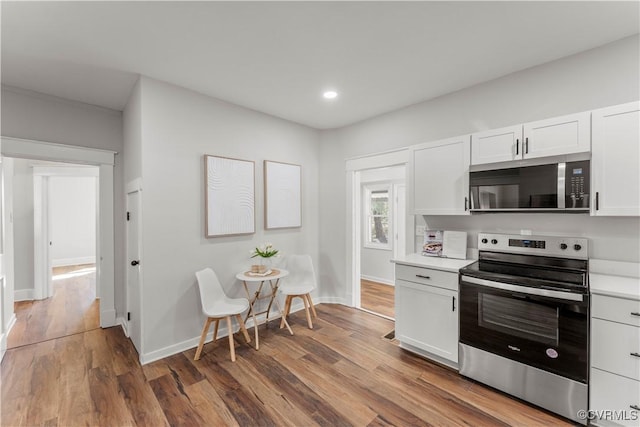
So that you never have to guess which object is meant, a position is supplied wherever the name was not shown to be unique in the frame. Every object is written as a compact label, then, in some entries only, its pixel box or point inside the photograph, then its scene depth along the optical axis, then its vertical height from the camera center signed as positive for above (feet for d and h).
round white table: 9.97 -3.12
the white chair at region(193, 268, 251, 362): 8.86 -3.25
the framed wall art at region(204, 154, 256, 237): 10.16 +0.59
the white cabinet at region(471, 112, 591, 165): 6.89 +1.97
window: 18.11 -0.39
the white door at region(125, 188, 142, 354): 9.02 -2.04
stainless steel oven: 6.09 -2.74
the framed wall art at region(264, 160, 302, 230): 12.06 +0.75
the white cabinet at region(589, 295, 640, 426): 5.56 -3.16
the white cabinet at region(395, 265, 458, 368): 8.04 -3.18
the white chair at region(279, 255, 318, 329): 11.61 -3.06
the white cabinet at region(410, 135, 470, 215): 8.84 +1.18
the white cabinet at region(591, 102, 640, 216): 6.25 +1.19
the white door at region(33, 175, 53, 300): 14.32 -1.49
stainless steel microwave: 6.84 +0.64
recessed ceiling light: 9.98 +4.36
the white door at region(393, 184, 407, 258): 17.25 -0.62
